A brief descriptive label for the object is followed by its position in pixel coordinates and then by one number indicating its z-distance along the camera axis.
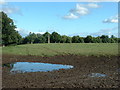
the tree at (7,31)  36.35
